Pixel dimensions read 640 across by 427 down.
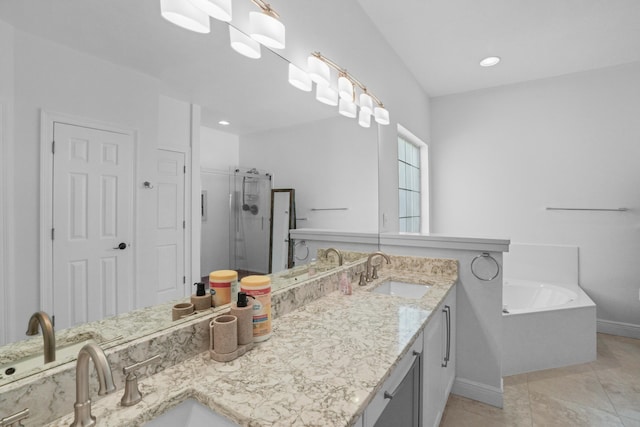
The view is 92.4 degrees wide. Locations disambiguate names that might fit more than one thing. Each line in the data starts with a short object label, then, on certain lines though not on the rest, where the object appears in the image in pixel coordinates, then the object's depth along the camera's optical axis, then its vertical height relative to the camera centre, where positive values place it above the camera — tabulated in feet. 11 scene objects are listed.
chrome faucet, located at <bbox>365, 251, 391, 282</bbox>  6.41 -1.10
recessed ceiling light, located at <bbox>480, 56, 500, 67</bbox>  9.53 +4.88
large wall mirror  2.10 +0.89
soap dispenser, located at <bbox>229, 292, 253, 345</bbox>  3.28 -1.12
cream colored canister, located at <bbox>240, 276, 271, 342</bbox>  3.49 -1.02
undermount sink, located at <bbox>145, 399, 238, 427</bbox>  2.42 -1.65
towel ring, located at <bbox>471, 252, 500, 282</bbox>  6.37 -1.06
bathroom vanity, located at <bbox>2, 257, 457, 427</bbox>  2.32 -1.48
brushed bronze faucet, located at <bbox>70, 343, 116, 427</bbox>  1.95 -1.14
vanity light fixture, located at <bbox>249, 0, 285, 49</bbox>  3.95 +2.46
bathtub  7.83 -3.18
